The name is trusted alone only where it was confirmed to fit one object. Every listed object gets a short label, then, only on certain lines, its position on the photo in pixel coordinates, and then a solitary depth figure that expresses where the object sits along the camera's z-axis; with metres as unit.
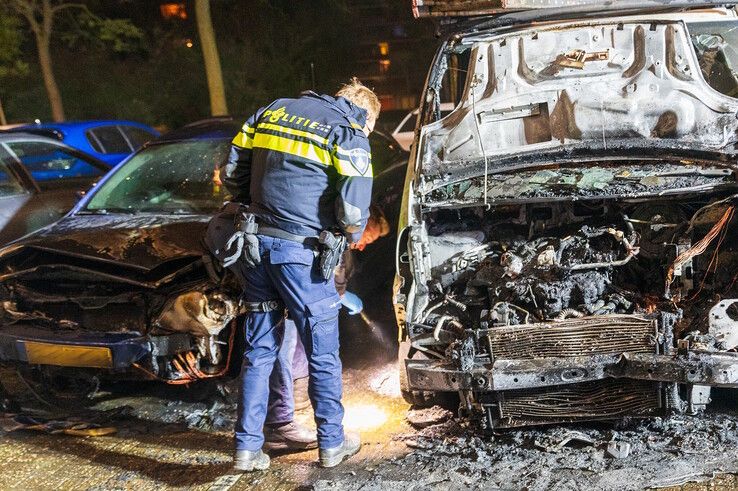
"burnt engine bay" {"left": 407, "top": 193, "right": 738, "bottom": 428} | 3.33
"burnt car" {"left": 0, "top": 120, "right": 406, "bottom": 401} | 3.94
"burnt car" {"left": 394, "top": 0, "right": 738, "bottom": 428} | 3.38
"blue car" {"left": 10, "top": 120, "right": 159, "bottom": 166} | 9.43
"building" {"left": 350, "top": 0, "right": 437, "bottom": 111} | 23.28
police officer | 3.40
